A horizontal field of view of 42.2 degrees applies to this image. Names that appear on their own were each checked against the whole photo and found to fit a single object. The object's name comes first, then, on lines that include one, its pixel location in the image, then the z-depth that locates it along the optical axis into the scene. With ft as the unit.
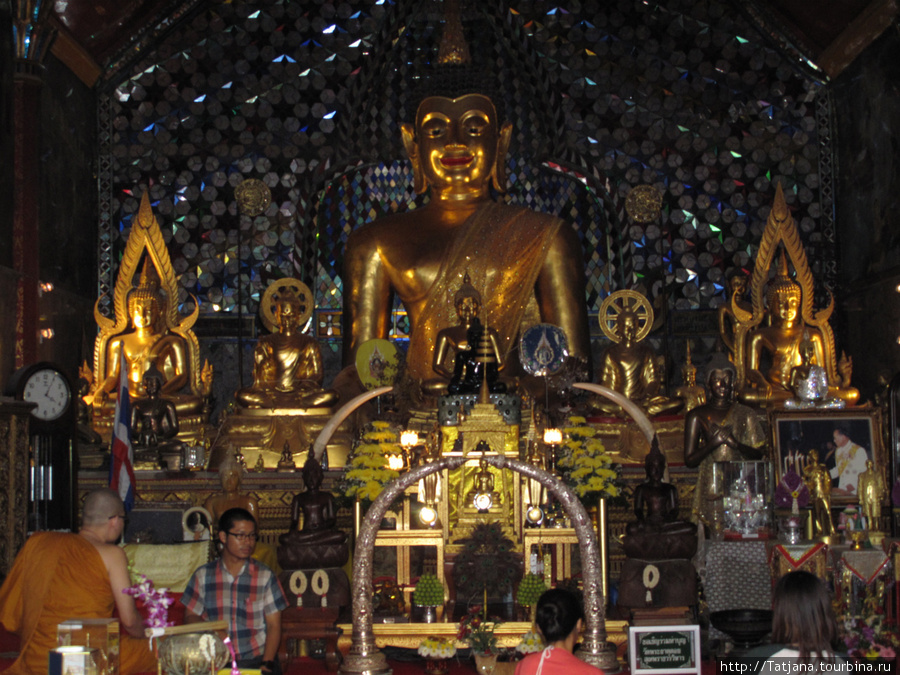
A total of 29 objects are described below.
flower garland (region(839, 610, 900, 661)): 14.38
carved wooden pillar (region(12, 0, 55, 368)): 28.86
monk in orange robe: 13.30
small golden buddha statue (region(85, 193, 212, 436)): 31.09
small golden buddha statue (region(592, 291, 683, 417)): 30.30
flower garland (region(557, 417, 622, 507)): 20.95
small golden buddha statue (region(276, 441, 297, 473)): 26.40
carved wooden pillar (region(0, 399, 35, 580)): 21.67
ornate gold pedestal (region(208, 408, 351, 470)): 28.60
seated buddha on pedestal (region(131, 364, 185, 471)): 27.07
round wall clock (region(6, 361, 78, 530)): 23.25
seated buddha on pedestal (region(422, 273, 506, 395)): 22.85
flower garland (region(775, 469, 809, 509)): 20.98
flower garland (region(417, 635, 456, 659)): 16.29
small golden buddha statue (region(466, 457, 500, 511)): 16.71
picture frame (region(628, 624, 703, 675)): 13.57
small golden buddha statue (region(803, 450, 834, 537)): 20.57
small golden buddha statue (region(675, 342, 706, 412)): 29.63
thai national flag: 22.59
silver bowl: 11.20
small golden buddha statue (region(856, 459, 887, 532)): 20.58
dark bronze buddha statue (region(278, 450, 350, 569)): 18.81
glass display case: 19.39
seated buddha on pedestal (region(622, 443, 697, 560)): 18.97
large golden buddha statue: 30.83
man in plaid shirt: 13.56
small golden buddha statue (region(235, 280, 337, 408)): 30.40
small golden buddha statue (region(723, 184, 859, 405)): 30.42
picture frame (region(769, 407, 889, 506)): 23.41
